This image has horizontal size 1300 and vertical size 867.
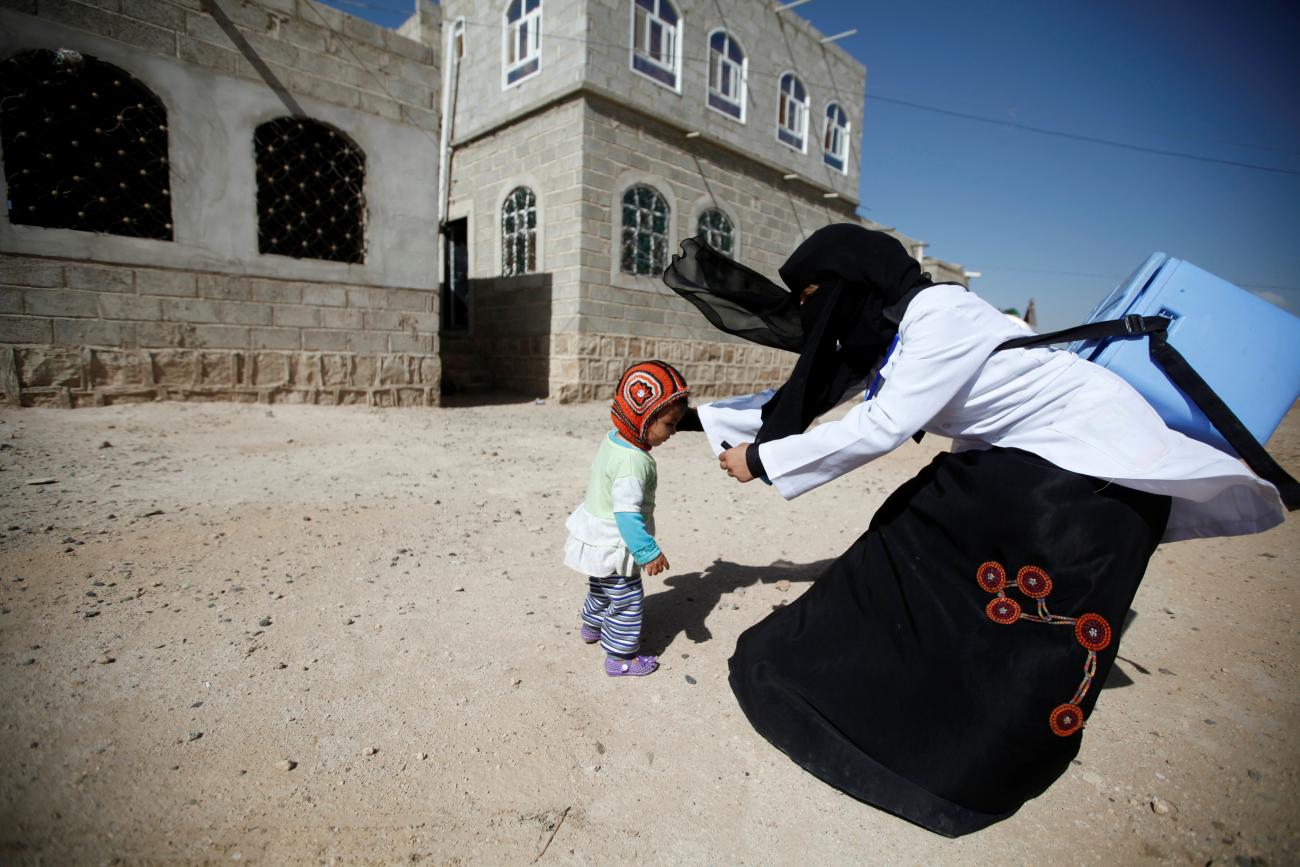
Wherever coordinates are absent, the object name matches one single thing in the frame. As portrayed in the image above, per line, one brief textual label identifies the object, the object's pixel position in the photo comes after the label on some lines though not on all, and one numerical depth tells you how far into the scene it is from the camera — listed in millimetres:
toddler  2373
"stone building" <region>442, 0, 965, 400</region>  10430
